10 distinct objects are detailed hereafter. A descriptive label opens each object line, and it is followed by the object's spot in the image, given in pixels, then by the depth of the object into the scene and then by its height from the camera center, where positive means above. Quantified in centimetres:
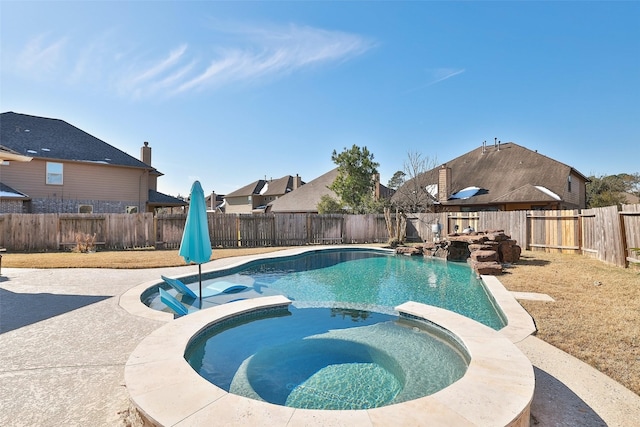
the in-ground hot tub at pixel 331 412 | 211 -133
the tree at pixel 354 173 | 2722 +401
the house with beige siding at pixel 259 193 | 4059 +349
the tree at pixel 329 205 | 2759 +126
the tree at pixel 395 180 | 3678 +463
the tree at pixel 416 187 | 2292 +253
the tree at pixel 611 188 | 2810 +330
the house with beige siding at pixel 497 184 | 1991 +252
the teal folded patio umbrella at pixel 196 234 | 596 -28
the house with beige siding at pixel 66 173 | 1830 +287
